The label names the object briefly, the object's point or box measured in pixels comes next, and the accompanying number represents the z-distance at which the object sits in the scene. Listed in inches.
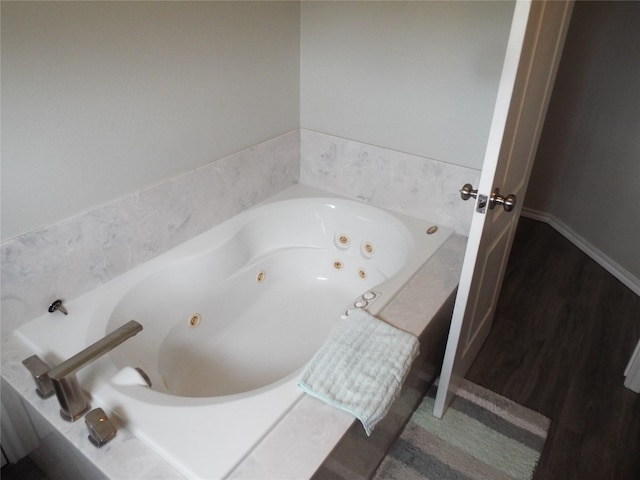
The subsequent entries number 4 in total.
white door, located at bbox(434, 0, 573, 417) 45.3
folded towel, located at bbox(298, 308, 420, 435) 47.9
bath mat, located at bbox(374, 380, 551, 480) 63.2
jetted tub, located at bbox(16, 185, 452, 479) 46.0
